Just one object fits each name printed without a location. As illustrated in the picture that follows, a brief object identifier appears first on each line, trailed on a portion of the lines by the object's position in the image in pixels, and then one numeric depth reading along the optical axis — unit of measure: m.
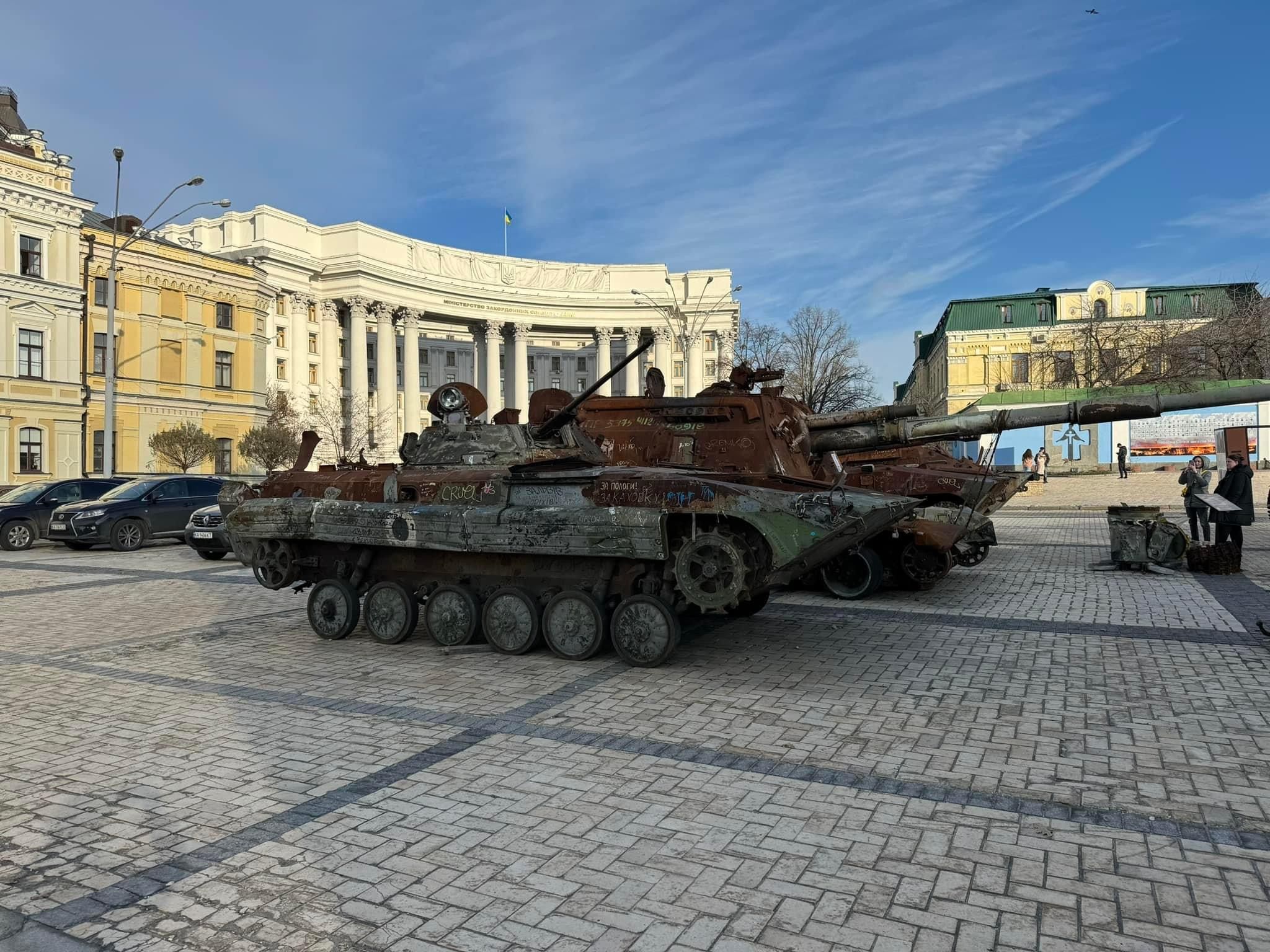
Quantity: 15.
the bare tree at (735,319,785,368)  43.94
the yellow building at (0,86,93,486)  33.19
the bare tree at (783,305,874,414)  42.09
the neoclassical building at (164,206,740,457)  63.53
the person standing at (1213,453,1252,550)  13.77
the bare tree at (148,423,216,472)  32.19
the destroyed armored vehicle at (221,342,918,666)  7.18
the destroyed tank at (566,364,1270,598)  10.17
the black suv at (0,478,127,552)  19.64
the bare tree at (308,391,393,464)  51.78
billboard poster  35.91
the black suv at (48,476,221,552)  18.78
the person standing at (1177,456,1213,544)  16.80
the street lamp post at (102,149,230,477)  23.50
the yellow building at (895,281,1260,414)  41.50
